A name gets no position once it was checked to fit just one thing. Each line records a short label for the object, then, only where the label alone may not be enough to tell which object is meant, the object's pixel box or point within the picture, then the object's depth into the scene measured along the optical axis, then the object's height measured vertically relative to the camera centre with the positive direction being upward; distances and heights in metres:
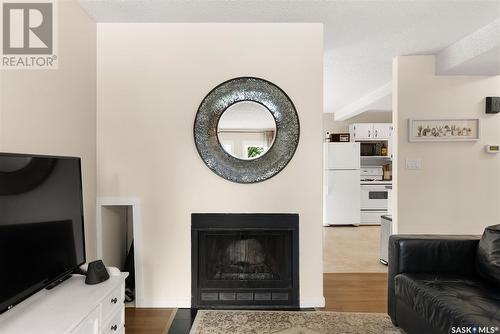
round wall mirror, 2.60 +0.29
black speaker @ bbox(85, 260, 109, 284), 1.71 -0.63
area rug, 2.23 -1.23
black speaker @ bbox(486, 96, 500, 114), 3.33 +0.66
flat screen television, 1.26 -0.29
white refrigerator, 6.08 -0.45
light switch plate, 3.36 +0.00
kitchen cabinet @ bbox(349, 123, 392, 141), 6.56 +0.72
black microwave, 6.54 +0.30
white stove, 6.26 -0.77
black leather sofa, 1.56 -0.75
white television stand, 1.23 -0.67
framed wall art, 3.35 +0.38
